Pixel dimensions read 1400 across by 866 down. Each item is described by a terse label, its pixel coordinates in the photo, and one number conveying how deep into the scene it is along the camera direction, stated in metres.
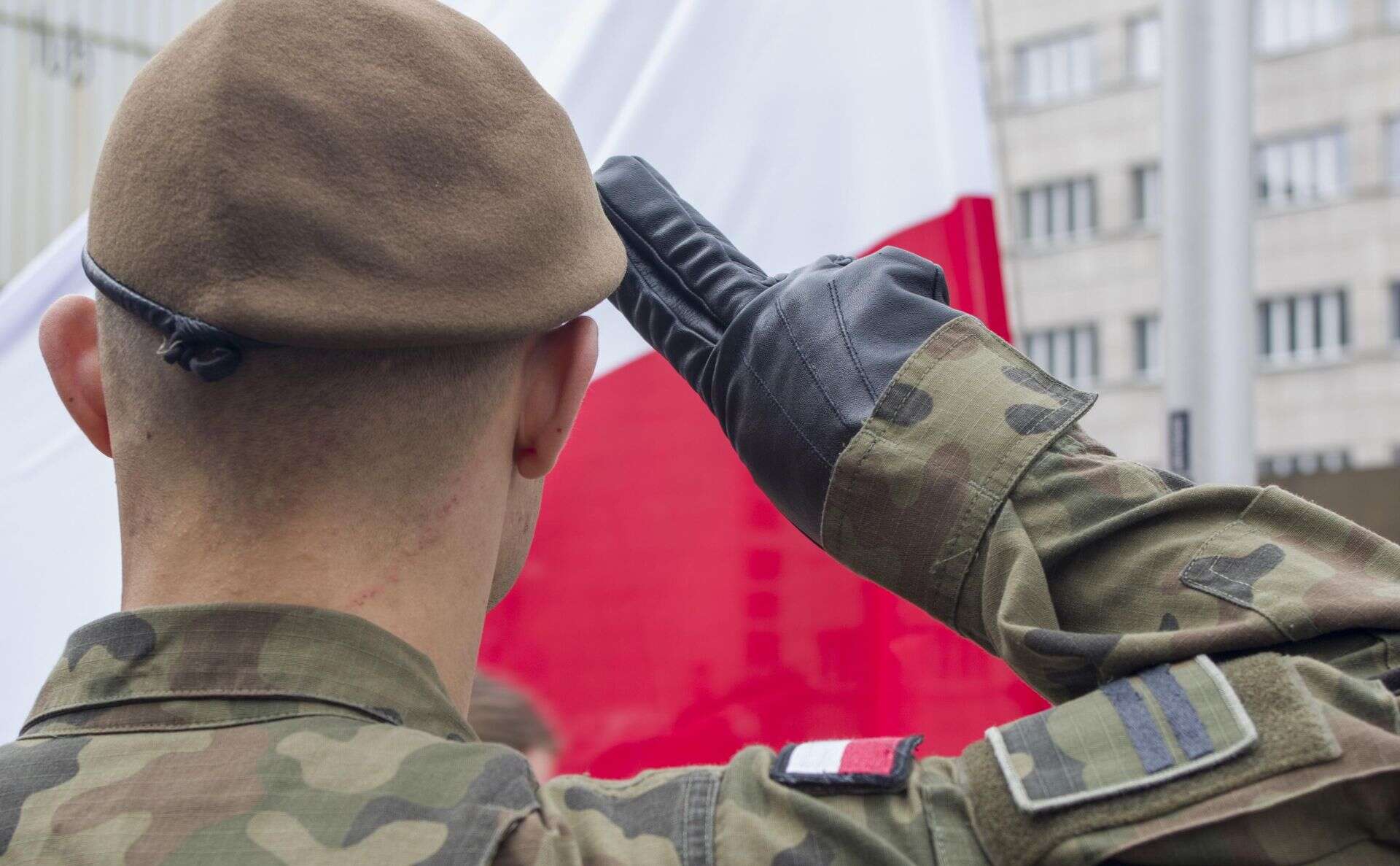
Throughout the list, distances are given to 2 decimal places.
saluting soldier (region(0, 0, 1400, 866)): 0.96
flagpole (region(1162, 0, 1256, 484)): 3.03
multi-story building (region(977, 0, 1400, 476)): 19.06
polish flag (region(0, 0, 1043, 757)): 2.38
